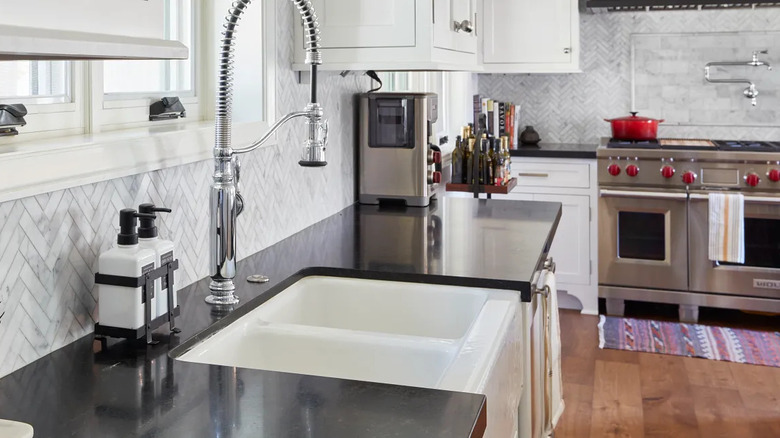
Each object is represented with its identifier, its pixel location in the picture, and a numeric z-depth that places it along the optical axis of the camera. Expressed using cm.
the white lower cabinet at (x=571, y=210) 462
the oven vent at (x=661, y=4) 455
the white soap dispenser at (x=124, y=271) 132
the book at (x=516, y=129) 504
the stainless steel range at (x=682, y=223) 433
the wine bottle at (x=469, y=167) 324
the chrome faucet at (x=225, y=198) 159
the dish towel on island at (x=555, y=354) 224
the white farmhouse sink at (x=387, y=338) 141
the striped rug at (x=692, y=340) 395
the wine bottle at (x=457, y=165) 328
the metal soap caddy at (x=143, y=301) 132
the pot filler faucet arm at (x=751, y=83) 486
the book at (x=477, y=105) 465
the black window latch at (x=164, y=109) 184
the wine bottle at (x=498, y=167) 324
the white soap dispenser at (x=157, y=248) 137
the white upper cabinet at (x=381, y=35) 221
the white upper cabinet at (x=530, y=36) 471
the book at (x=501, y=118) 495
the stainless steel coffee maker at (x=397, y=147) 275
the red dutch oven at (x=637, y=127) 475
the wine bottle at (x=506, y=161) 329
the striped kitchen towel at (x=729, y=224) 429
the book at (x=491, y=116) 481
